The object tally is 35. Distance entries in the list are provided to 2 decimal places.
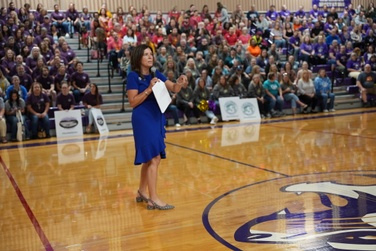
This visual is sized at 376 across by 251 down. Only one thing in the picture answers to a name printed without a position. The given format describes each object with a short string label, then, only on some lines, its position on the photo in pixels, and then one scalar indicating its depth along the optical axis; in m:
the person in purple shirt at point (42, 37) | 13.80
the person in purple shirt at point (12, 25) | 13.97
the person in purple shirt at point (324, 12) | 21.63
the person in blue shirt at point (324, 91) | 14.12
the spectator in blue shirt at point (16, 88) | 10.99
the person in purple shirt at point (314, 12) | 21.81
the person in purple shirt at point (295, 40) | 17.95
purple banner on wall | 23.59
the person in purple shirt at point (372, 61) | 16.50
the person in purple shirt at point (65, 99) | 11.48
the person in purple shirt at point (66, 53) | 13.78
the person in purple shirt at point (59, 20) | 16.50
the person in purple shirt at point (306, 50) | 16.87
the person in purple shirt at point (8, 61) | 12.18
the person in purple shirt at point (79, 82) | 12.31
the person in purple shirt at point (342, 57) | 16.85
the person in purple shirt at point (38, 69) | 12.17
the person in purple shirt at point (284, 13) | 20.92
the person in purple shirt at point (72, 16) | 16.67
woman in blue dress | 4.71
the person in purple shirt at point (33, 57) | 12.63
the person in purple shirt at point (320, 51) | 16.94
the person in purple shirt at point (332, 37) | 18.20
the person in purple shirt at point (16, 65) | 12.09
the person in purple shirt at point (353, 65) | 16.36
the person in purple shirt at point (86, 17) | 16.80
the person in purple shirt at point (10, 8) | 15.32
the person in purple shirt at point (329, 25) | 19.51
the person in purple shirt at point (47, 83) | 11.87
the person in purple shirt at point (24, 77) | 11.73
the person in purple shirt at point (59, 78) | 12.15
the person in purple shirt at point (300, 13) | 21.47
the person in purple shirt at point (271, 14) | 20.96
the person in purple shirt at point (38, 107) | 11.05
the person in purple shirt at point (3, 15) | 14.68
